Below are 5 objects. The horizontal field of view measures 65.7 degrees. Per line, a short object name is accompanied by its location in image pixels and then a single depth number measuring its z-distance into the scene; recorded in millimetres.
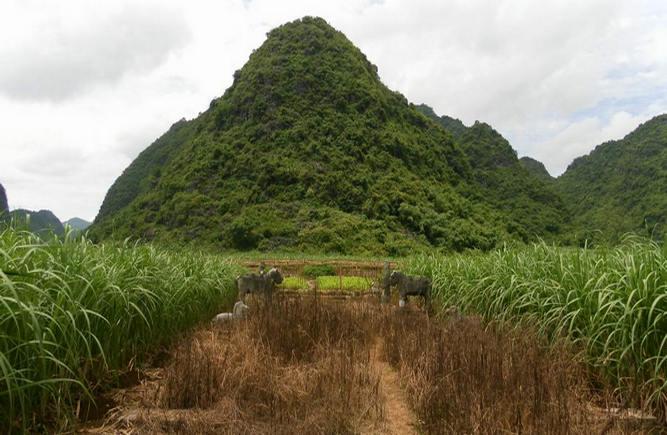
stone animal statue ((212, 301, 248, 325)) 5923
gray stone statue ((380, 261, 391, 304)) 8372
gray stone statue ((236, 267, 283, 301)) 7402
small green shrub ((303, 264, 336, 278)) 17375
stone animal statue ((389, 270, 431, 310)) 7762
